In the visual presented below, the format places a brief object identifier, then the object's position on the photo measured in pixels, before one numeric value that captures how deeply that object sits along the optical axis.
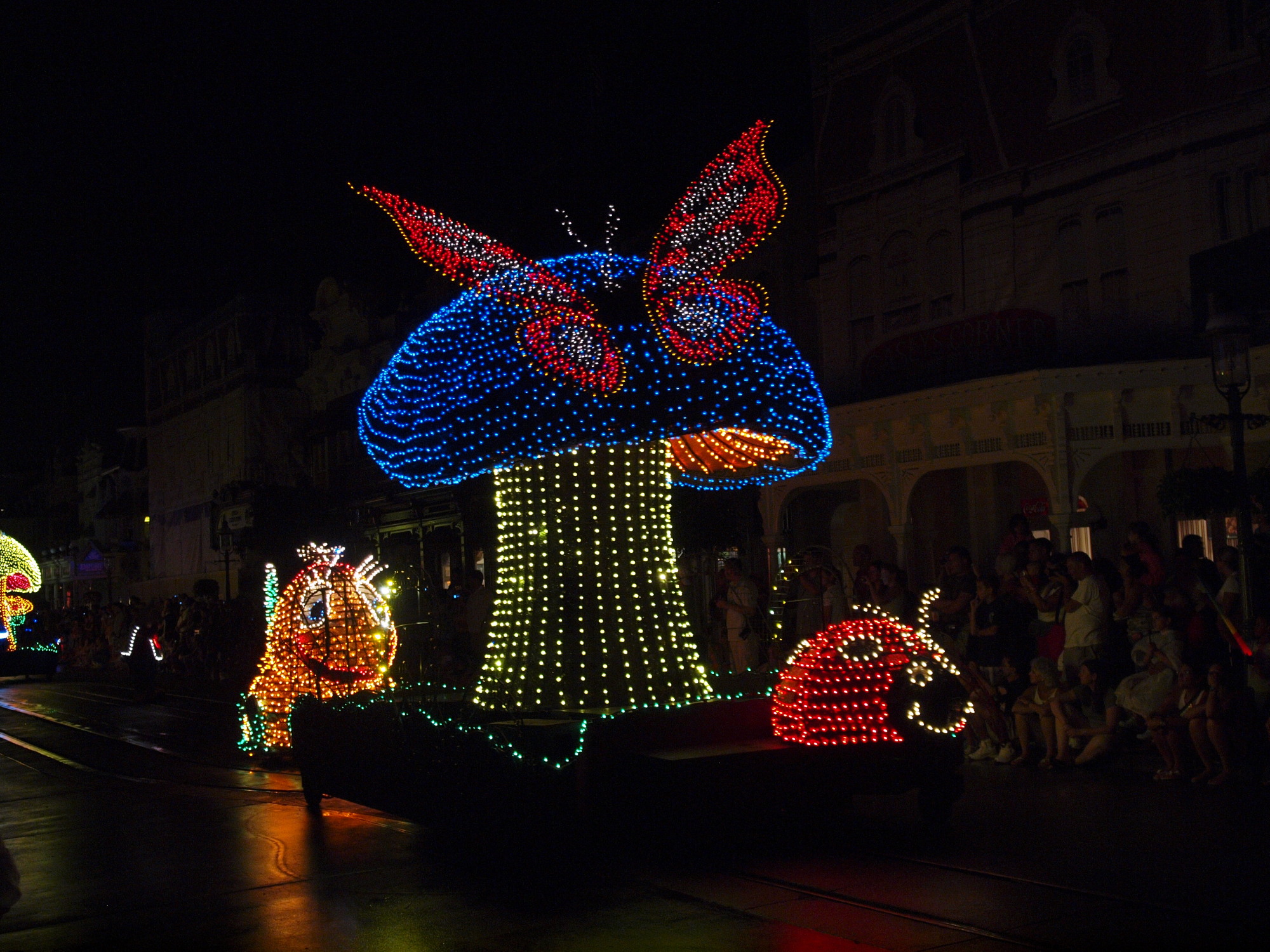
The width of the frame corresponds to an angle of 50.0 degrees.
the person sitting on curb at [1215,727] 9.16
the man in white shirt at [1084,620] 10.97
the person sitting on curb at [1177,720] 9.41
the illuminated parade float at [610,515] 7.78
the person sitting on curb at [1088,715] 10.27
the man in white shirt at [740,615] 14.27
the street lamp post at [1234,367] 10.20
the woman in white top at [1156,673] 9.79
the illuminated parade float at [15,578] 34.91
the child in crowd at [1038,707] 10.55
